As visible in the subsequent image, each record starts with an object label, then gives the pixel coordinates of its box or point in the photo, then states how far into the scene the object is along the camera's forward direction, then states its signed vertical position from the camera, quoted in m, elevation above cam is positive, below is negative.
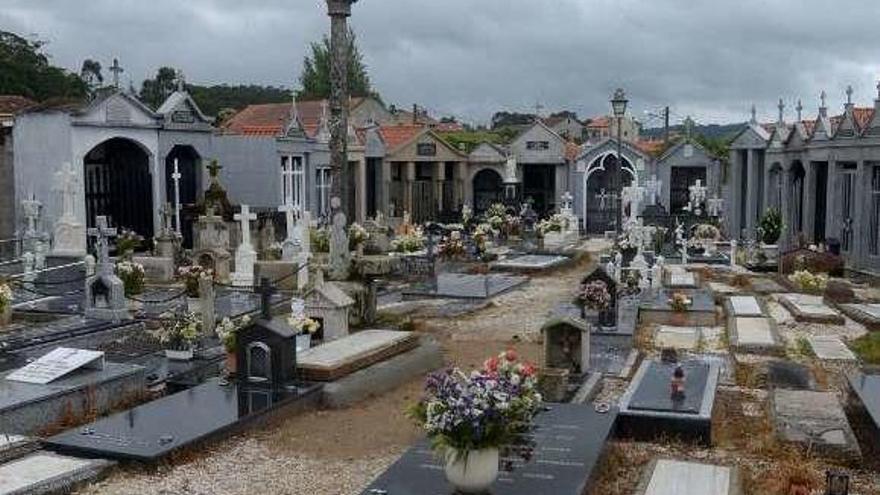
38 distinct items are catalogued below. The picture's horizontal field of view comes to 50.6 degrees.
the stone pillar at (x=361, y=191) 33.34 -0.31
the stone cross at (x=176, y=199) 24.51 -0.40
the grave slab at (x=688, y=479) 6.75 -2.24
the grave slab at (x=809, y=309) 14.73 -2.14
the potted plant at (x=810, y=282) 17.93 -1.99
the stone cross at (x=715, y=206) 34.81 -0.95
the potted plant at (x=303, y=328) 11.77 -1.86
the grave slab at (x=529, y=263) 22.42 -2.01
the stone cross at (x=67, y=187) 20.25 -0.04
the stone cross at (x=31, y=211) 20.80 -0.58
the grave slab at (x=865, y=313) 14.32 -2.15
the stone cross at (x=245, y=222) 20.44 -0.84
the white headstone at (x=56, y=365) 9.59 -1.89
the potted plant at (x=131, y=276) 16.48 -1.63
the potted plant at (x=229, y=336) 10.37 -1.80
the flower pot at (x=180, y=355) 11.52 -2.11
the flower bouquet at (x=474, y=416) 6.19 -1.57
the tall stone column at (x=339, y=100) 14.78 +1.35
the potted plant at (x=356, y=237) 19.94 -1.17
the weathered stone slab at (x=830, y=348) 12.20 -2.28
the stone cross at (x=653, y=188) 34.19 -0.25
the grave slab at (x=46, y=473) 6.84 -2.21
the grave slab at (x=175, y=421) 7.77 -2.18
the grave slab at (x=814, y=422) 8.00 -2.24
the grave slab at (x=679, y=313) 15.12 -2.19
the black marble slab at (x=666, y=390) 8.84 -2.11
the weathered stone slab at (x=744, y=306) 15.11 -2.12
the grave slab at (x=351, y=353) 10.25 -1.99
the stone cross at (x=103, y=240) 14.73 -0.88
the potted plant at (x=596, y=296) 13.73 -1.70
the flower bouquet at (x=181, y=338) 11.56 -1.93
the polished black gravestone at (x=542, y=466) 6.77 -2.20
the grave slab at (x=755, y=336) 12.49 -2.18
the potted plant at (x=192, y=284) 15.15 -1.63
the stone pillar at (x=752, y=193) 29.91 -0.40
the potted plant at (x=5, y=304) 13.82 -1.80
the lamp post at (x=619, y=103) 22.14 +1.87
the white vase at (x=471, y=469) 6.31 -1.95
